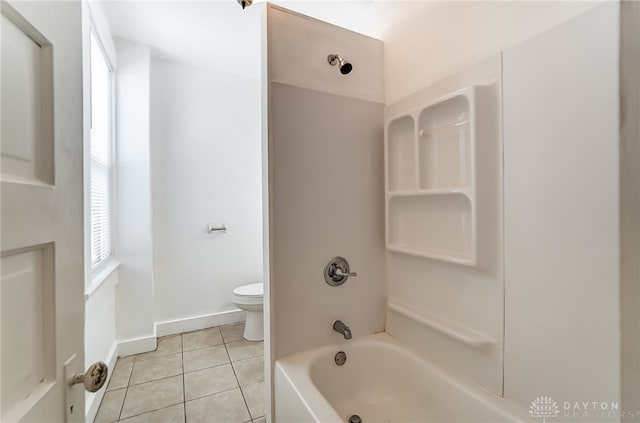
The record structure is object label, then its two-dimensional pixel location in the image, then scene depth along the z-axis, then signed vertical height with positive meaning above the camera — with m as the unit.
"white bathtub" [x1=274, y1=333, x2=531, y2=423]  1.08 -0.83
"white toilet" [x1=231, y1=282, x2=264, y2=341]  2.50 -0.89
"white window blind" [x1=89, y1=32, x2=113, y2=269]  1.93 +0.41
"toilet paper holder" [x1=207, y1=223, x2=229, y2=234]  2.84 -0.19
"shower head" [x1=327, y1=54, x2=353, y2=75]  1.44 +0.78
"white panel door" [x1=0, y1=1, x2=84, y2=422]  0.43 +0.00
